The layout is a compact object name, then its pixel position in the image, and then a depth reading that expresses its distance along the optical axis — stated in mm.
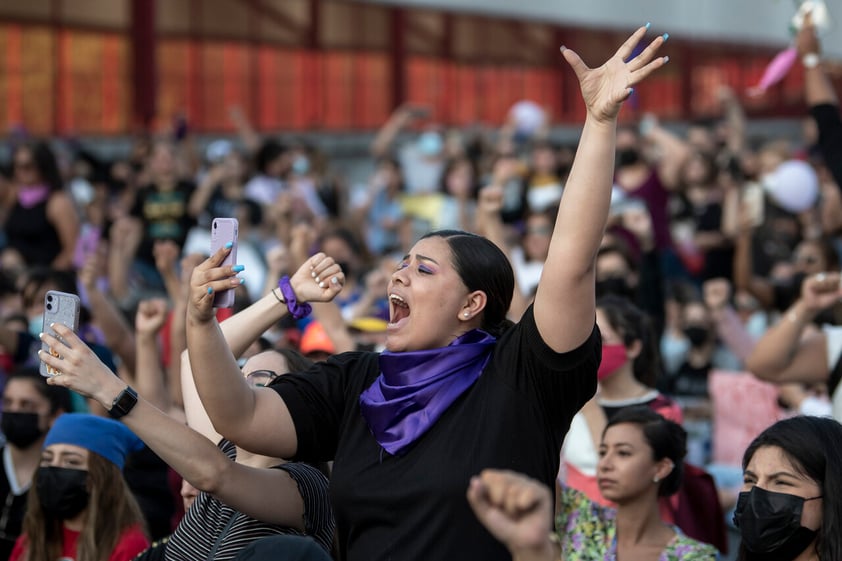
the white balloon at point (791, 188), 23304
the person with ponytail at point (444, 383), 5810
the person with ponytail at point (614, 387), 10179
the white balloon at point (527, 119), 35900
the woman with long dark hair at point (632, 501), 8761
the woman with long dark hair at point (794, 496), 6828
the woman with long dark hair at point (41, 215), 17209
